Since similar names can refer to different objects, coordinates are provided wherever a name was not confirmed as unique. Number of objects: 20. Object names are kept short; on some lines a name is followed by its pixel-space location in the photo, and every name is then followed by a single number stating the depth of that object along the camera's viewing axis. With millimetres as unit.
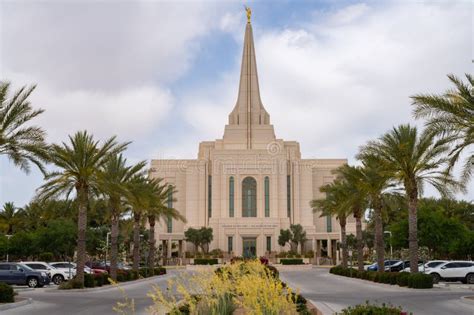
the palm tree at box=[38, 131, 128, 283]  28094
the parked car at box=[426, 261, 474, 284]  33969
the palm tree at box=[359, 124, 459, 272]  28141
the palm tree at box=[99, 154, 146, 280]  33094
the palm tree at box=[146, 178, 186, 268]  41000
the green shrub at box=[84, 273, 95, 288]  28930
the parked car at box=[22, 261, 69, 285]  34438
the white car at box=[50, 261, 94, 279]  34306
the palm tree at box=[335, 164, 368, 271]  34812
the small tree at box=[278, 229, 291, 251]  74938
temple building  79312
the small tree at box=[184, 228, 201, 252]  74688
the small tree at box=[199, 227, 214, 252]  74875
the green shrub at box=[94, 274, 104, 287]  29734
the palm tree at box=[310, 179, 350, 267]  40959
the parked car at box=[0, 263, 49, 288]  30438
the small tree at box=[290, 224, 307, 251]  74750
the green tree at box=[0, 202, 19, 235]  66062
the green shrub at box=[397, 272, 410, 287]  28866
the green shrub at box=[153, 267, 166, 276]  46916
